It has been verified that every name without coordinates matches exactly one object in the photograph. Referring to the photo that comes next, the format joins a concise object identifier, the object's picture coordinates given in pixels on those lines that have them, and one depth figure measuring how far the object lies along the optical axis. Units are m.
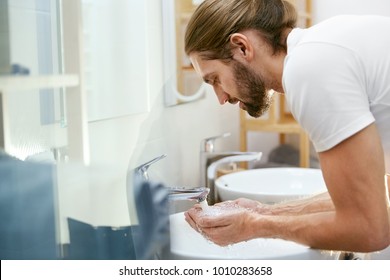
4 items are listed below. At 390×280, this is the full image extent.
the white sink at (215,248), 0.85
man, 0.65
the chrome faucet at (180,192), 0.90
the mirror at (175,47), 1.03
